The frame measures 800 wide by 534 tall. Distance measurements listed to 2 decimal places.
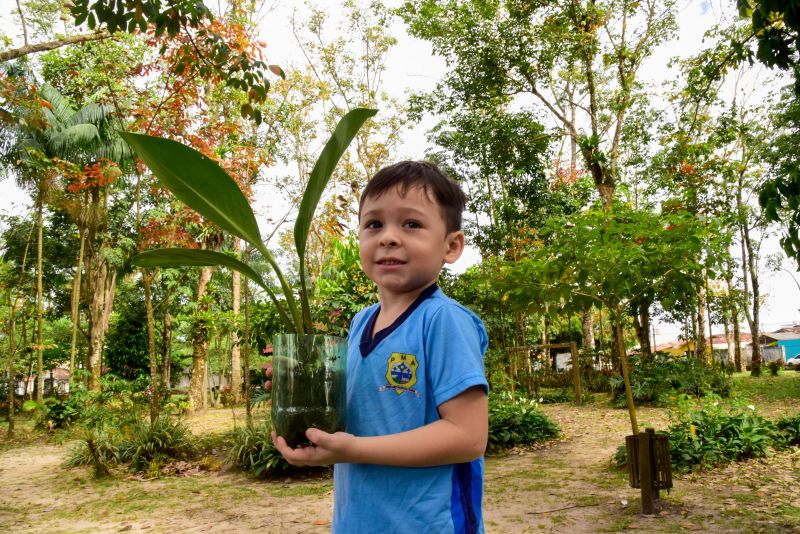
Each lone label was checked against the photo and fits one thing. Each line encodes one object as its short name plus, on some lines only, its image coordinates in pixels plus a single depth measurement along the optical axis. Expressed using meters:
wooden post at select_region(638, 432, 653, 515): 3.92
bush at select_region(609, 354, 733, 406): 10.43
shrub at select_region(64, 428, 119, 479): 5.96
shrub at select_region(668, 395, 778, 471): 5.18
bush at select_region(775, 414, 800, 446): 6.00
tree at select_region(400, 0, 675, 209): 9.55
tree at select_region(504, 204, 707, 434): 4.02
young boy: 0.87
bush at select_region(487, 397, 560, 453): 6.75
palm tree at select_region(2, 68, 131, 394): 10.41
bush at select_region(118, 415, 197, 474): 6.34
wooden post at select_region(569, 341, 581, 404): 11.73
